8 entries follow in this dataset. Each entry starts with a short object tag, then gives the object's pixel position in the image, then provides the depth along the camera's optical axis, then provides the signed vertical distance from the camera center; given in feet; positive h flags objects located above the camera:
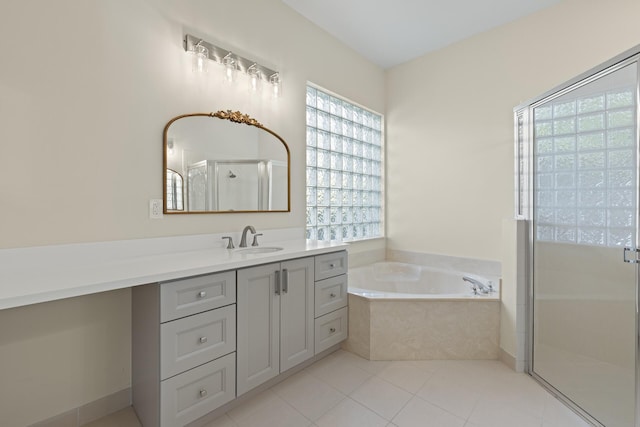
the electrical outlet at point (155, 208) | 5.76 +0.07
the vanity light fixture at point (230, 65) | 6.28 +3.35
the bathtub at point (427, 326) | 7.23 -2.71
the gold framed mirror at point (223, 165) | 6.11 +1.07
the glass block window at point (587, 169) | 4.79 +0.79
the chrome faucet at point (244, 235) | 6.82 -0.52
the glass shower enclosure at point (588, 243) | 4.74 -0.55
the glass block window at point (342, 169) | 9.27 +1.45
